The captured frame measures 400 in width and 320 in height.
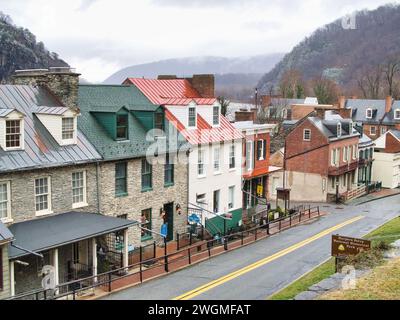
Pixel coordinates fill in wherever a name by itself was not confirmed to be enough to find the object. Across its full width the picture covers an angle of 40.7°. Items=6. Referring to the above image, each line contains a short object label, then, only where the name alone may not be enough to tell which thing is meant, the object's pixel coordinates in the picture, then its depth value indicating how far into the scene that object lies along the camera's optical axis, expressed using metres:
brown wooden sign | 19.46
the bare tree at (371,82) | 126.25
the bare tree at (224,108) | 64.89
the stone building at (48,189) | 21.42
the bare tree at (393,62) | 133.10
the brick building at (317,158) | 54.50
